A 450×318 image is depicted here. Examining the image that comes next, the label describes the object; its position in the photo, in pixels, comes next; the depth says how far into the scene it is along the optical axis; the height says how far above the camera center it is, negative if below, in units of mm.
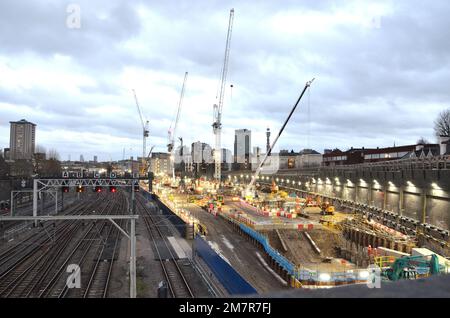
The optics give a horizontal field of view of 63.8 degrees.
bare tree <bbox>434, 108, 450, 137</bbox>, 65094 +8039
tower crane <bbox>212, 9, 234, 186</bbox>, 103725 +11499
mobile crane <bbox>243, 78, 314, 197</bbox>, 67688 +2922
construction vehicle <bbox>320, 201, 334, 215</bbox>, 47094 -5528
